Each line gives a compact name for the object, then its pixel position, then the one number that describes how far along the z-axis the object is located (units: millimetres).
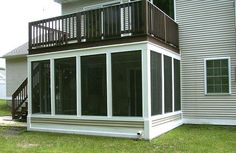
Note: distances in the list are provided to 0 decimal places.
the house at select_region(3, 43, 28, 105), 21953
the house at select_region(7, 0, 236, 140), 9898
